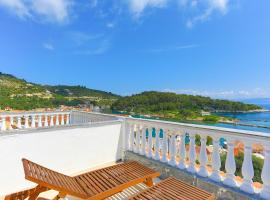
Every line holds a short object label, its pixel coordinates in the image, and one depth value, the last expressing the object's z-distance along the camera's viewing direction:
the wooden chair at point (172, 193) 2.50
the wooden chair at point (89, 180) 2.41
